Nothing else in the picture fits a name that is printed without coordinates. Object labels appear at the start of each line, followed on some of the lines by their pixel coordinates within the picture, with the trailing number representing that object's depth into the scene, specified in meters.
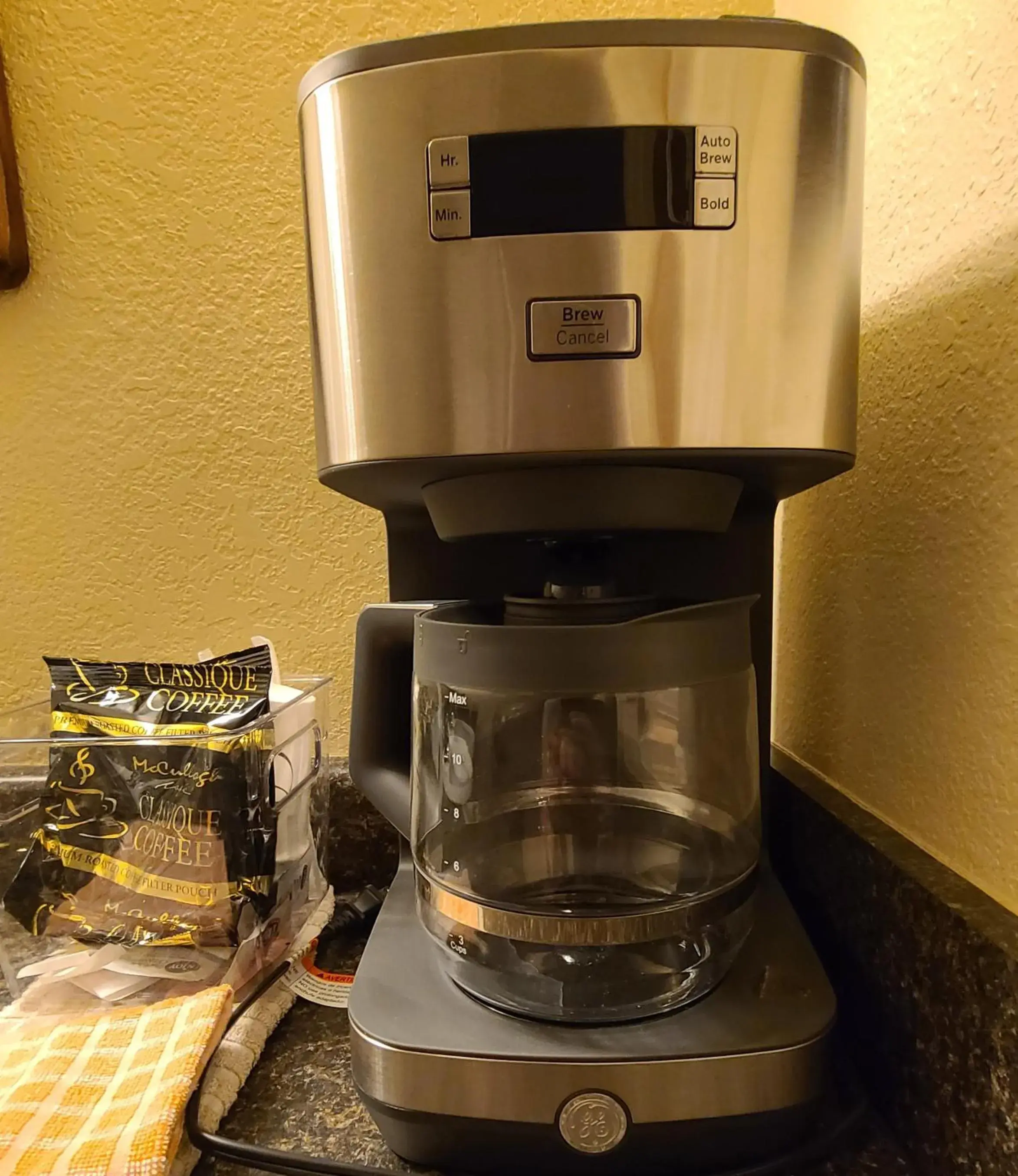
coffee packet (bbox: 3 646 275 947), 0.55
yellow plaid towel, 0.38
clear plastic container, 0.55
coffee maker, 0.34
